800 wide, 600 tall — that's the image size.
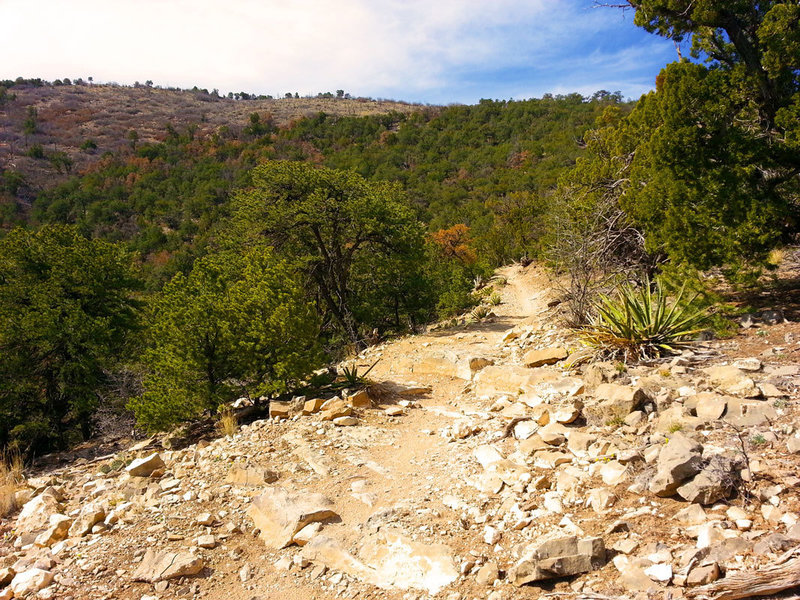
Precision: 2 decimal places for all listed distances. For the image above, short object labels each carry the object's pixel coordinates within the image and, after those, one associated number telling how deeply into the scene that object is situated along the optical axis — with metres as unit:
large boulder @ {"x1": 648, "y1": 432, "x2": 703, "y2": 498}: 3.33
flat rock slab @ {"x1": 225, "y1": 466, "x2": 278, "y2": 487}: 5.16
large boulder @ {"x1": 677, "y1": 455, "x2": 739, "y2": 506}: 3.14
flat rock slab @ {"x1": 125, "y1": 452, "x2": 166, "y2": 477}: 5.80
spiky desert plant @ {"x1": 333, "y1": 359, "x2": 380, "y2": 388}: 7.80
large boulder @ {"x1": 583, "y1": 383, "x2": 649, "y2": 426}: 4.81
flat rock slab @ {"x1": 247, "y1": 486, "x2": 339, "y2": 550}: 4.26
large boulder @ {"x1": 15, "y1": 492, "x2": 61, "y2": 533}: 5.06
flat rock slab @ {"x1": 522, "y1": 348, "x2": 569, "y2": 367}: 7.51
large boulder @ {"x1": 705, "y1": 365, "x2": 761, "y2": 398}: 4.44
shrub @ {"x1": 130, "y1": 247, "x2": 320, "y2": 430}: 7.22
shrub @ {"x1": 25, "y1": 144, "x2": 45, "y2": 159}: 61.12
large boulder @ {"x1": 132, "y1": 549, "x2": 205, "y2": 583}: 3.92
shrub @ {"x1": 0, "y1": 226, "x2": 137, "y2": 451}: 10.43
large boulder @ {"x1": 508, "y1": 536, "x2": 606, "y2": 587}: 2.96
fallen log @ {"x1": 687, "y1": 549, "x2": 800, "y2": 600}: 2.28
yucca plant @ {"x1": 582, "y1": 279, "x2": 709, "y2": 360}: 6.45
